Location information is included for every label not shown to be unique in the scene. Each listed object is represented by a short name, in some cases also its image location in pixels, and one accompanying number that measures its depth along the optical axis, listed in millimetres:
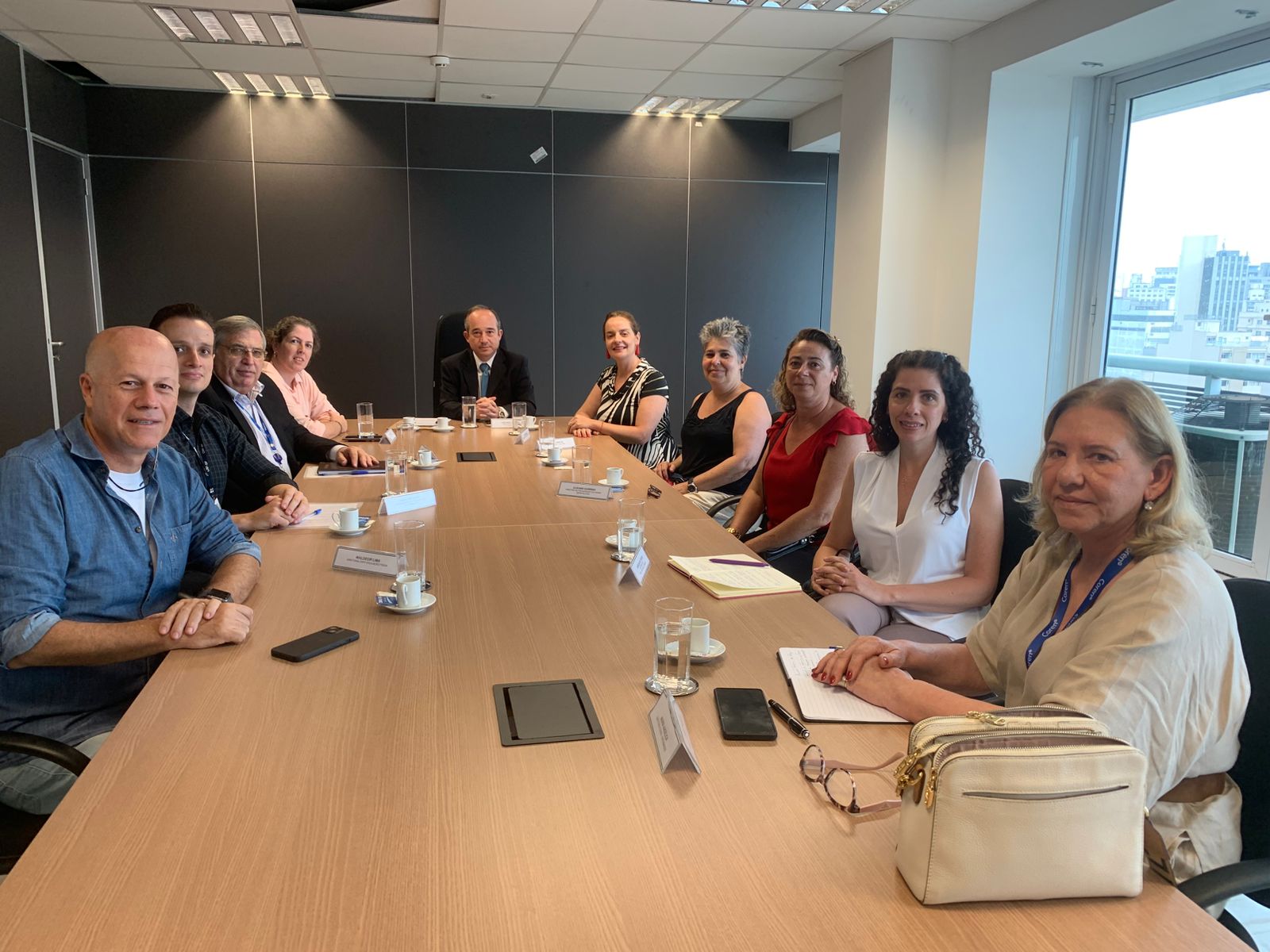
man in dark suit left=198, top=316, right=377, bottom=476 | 3555
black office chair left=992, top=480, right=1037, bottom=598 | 2508
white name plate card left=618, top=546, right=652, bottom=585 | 2250
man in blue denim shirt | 1784
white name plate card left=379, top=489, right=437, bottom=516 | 3008
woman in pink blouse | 5105
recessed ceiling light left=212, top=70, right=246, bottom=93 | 6316
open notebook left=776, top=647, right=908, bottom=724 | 1533
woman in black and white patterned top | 4996
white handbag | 978
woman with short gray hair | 4309
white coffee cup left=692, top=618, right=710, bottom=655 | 1756
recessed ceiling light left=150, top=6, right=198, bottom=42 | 4969
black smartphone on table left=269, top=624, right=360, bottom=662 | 1729
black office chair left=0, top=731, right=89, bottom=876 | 1577
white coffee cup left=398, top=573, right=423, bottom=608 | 1981
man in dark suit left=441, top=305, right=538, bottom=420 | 5719
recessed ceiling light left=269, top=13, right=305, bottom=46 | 5051
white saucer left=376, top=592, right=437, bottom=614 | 1993
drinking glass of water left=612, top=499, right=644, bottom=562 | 2475
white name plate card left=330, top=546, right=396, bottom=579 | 2283
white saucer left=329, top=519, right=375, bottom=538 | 2698
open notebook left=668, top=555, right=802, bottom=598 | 2188
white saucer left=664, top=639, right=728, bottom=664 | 1749
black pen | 1475
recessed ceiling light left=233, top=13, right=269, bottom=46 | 5079
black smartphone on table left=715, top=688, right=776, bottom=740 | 1459
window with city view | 4020
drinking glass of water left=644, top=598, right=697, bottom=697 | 1580
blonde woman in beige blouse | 1310
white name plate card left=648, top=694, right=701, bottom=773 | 1341
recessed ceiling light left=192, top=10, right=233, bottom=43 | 5035
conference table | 1010
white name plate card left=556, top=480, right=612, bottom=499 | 3314
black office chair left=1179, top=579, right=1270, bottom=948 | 1216
